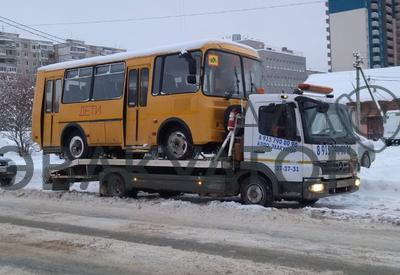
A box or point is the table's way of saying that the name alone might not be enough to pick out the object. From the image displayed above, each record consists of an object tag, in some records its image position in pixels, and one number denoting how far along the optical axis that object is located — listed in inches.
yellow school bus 495.5
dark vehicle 748.0
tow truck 458.6
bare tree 1237.7
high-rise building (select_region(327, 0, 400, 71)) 4921.3
